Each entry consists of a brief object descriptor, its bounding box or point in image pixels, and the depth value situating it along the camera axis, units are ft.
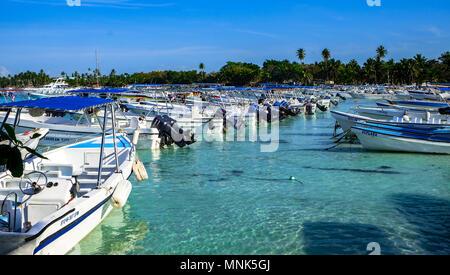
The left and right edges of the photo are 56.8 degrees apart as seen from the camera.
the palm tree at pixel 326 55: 422.82
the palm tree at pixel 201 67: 417.69
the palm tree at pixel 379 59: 395.34
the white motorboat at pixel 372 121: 59.72
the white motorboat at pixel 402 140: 59.98
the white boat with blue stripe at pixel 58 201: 21.90
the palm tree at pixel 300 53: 456.86
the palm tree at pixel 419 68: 363.15
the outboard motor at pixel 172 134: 66.80
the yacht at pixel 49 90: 161.11
